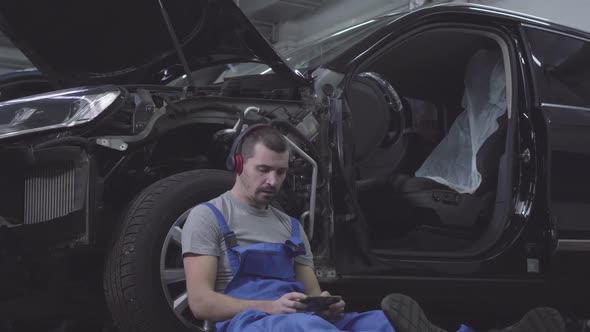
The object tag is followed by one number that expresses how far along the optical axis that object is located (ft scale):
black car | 8.96
